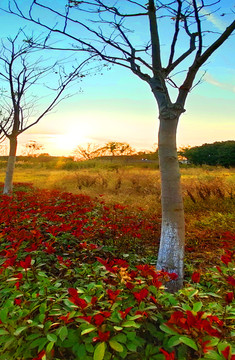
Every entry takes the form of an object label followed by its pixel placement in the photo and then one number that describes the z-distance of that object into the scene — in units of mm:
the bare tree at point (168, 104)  2408
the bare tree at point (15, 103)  7496
